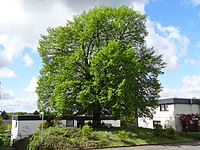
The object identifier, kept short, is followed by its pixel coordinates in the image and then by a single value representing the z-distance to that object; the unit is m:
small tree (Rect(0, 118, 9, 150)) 12.34
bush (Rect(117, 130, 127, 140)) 14.44
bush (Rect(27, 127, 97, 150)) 12.32
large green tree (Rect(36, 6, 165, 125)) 16.68
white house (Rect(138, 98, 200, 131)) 22.86
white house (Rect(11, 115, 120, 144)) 23.51
